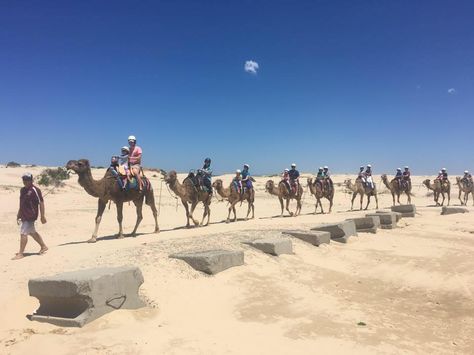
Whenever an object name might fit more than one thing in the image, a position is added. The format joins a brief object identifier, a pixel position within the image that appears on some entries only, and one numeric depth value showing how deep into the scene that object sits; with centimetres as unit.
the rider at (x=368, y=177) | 2927
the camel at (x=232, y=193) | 2127
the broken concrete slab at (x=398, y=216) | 1945
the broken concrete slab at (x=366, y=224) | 1691
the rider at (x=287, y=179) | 2439
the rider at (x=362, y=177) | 2913
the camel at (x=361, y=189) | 2873
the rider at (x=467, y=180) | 3431
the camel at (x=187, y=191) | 1769
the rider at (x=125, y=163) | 1470
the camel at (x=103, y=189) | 1389
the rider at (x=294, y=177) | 2463
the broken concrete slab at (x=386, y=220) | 1809
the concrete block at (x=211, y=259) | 897
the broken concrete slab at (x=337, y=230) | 1461
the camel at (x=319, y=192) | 2650
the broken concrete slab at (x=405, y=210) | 2208
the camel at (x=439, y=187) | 3259
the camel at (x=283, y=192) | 2442
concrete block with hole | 636
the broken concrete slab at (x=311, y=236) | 1324
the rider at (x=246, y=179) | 2241
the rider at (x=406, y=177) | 3103
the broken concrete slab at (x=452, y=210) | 2394
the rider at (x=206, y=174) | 1877
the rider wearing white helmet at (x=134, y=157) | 1489
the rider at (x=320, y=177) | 2662
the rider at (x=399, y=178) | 3092
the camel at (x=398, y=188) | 3089
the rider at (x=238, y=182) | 2178
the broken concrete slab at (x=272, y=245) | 1113
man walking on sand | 1130
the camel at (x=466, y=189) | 3419
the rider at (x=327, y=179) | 2686
